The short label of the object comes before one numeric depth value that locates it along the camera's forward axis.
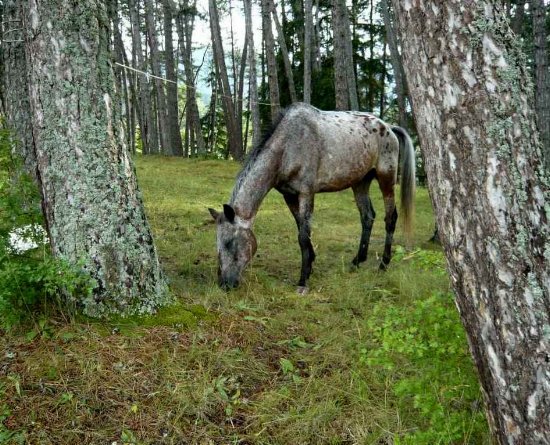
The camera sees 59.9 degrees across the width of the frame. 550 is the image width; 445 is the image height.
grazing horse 5.50
